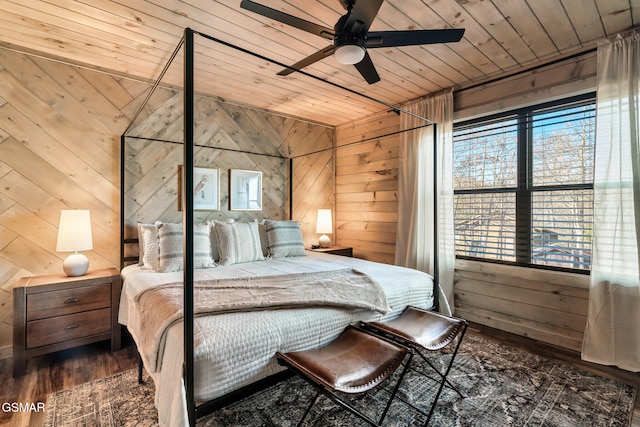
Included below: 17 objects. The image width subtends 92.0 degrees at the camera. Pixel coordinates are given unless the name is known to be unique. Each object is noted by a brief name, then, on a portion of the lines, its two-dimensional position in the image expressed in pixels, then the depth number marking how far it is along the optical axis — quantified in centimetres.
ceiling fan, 160
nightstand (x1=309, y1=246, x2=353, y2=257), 399
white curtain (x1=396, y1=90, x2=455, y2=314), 321
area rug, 167
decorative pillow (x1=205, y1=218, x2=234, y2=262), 296
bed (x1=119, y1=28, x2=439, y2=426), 129
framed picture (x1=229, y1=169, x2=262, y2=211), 360
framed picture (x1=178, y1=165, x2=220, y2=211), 331
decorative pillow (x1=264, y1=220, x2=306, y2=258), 331
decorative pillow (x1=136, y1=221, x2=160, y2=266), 268
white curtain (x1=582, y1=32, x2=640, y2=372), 220
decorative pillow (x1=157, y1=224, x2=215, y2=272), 251
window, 256
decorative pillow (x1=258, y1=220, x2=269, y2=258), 333
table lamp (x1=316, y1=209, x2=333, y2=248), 418
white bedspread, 128
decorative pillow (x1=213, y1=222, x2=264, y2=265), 291
